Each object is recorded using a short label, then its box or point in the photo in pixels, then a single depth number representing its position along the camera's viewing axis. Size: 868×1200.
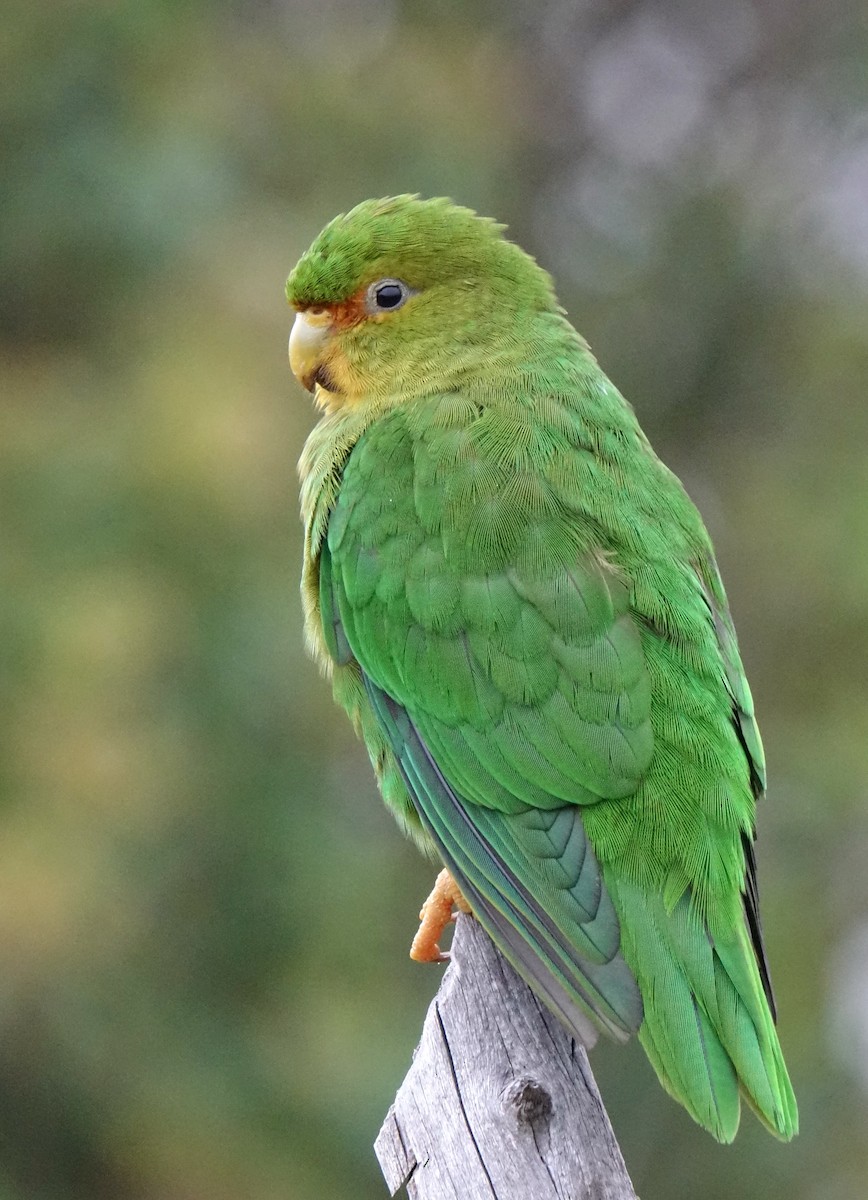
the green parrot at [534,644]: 5.43
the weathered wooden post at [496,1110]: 4.75
